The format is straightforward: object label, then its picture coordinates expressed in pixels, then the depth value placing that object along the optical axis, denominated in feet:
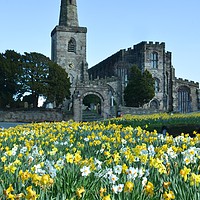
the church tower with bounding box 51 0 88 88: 187.93
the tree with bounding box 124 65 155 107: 175.11
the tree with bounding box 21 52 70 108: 142.72
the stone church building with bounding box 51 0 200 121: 187.93
